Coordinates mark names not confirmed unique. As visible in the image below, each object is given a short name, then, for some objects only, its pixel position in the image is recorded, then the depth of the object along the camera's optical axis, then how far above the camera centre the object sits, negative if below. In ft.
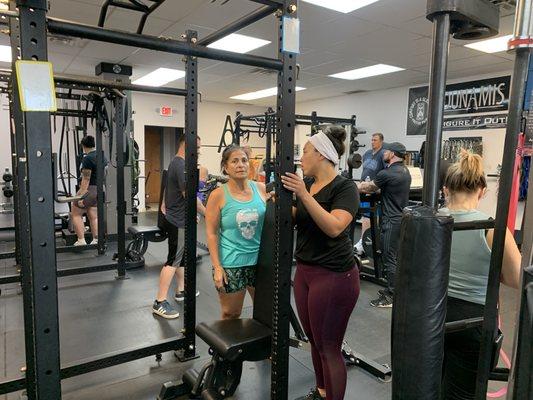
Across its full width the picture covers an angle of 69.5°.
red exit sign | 30.66 +3.06
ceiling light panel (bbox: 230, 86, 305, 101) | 27.89 +4.44
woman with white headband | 5.72 -1.65
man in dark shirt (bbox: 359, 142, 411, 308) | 11.82 -1.28
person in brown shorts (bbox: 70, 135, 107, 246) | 16.44 -2.16
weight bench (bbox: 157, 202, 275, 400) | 5.71 -2.86
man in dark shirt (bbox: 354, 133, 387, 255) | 18.23 -0.42
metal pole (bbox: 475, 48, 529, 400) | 2.74 -0.40
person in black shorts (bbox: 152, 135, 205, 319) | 10.65 -2.16
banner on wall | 20.38 +2.96
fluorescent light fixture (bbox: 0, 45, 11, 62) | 17.49 +4.44
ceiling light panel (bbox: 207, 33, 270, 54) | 15.58 +4.56
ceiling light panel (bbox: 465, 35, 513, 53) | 15.31 +4.63
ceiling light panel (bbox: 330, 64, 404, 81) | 20.25 +4.59
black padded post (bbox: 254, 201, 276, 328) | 6.35 -2.10
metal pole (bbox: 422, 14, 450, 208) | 2.48 +0.34
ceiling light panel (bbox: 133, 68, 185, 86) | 22.20 +4.49
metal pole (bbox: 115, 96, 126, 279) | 12.60 -0.66
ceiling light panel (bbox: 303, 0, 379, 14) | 11.77 +4.63
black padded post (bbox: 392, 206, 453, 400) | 2.37 -0.91
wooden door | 34.35 -0.96
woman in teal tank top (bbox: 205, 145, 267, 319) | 7.00 -1.49
